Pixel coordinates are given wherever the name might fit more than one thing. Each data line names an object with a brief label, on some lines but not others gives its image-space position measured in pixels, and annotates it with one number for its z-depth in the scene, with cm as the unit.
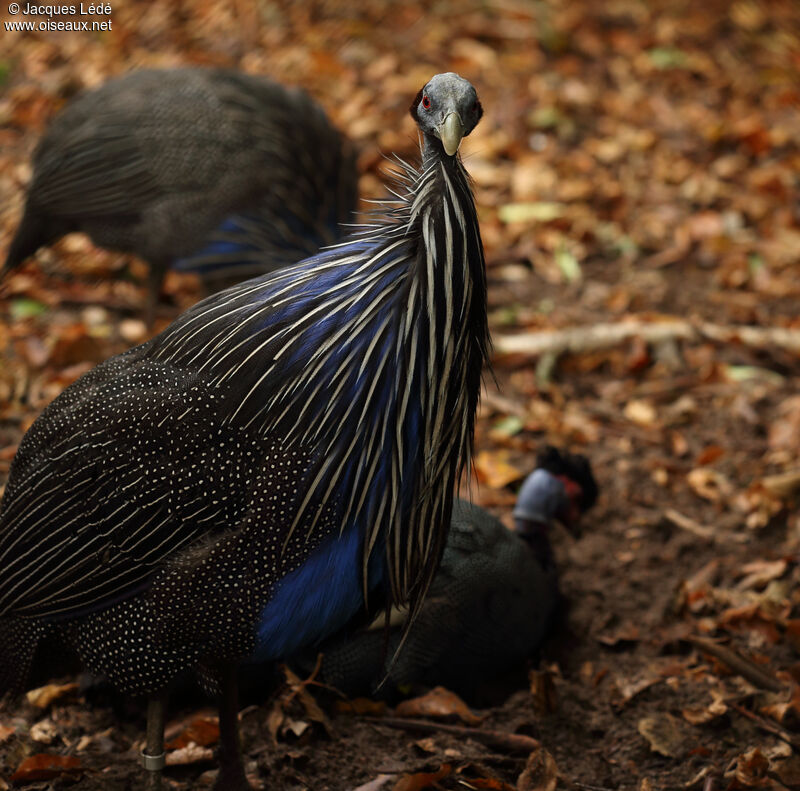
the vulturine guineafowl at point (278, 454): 435
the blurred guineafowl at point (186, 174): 831
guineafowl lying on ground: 606
